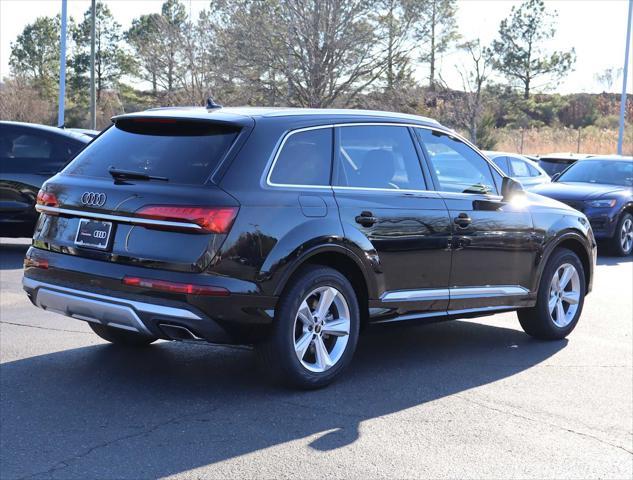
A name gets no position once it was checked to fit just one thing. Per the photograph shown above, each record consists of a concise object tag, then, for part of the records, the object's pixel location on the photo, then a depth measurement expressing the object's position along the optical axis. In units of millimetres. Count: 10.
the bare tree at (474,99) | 45562
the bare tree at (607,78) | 68250
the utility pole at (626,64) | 38312
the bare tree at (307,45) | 36000
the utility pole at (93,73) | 31406
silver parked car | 17672
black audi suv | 5293
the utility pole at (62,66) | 30641
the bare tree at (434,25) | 37812
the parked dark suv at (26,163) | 11523
